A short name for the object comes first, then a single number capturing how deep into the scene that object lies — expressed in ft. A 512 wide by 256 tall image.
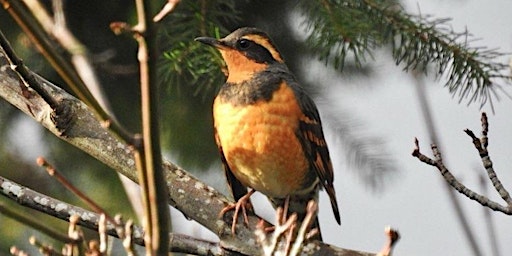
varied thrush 18.69
